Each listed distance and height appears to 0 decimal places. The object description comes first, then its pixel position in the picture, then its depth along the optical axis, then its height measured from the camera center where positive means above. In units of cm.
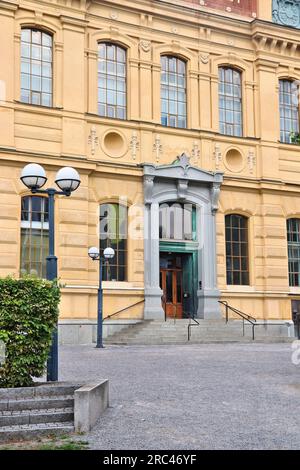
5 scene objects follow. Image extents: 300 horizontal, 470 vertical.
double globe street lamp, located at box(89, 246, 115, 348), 2169 +31
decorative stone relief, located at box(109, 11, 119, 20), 2687 +1245
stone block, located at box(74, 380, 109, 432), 741 -141
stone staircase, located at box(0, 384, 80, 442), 712 -147
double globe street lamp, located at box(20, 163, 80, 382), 1082 +210
